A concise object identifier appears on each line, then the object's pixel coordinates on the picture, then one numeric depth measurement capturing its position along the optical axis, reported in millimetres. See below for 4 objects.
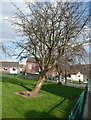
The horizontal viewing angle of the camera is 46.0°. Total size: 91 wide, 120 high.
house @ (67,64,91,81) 43197
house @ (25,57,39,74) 39259
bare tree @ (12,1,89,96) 7925
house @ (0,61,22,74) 44143
